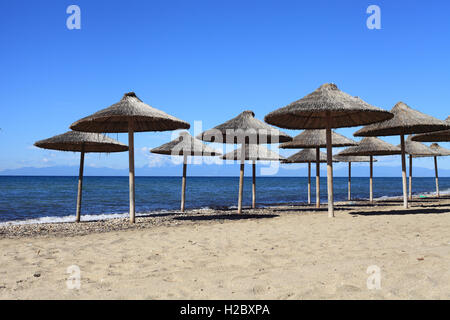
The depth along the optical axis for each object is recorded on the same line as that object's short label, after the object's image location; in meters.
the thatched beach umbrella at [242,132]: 10.37
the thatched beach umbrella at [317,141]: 12.48
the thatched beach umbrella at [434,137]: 13.42
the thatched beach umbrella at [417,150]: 18.89
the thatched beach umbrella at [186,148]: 13.26
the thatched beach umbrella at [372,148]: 14.52
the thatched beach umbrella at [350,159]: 20.95
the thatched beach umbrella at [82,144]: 9.68
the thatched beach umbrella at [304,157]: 18.17
